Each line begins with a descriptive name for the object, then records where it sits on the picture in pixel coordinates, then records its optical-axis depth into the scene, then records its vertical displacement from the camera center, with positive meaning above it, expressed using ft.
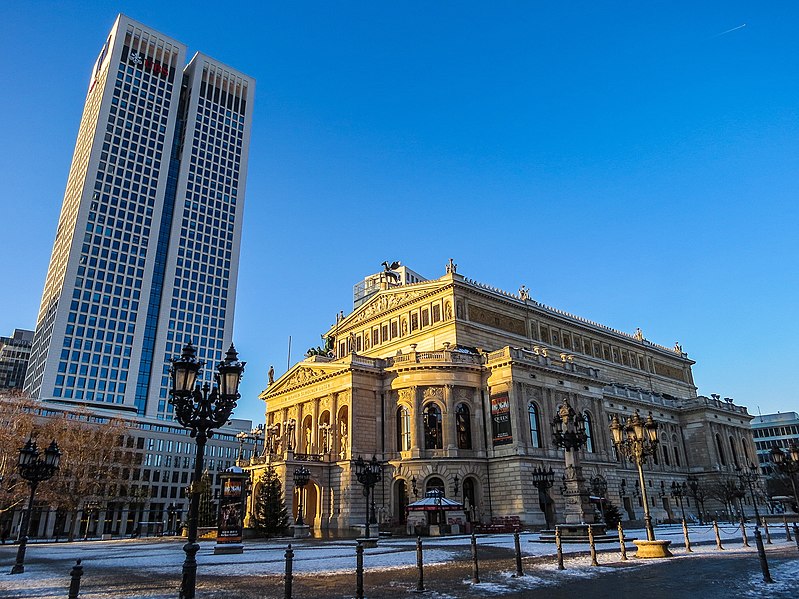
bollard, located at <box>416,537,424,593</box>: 44.73 -5.28
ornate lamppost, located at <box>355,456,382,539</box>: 116.78 +5.14
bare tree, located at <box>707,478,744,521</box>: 189.16 +1.48
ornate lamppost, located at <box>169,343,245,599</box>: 46.68 +8.50
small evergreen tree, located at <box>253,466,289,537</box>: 144.46 -2.09
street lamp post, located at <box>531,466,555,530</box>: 130.52 +4.34
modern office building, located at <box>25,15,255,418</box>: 342.03 +174.43
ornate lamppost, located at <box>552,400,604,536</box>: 85.97 +2.95
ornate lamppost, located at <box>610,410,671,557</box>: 72.30 +7.65
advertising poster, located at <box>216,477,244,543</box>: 108.37 -1.57
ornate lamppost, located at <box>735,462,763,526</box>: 206.87 +7.44
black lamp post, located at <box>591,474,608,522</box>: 157.58 +3.45
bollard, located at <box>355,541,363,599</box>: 41.23 -4.97
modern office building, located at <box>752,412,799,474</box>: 363.56 +38.98
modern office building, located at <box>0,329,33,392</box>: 468.34 +113.23
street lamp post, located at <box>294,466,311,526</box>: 139.95 +6.13
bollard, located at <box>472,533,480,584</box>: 49.21 -6.10
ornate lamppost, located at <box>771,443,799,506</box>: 91.35 +5.29
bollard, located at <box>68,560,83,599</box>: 36.41 -4.56
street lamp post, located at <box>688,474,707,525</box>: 198.65 +1.94
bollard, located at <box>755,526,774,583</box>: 43.70 -4.89
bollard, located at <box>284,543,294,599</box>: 40.61 -4.87
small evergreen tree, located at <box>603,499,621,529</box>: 119.55 -3.82
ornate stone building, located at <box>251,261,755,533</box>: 157.48 +26.30
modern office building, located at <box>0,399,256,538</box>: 264.93 +15.50
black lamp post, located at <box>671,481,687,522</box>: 162.42 +1.89
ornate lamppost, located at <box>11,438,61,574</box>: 79.20 +5.58
